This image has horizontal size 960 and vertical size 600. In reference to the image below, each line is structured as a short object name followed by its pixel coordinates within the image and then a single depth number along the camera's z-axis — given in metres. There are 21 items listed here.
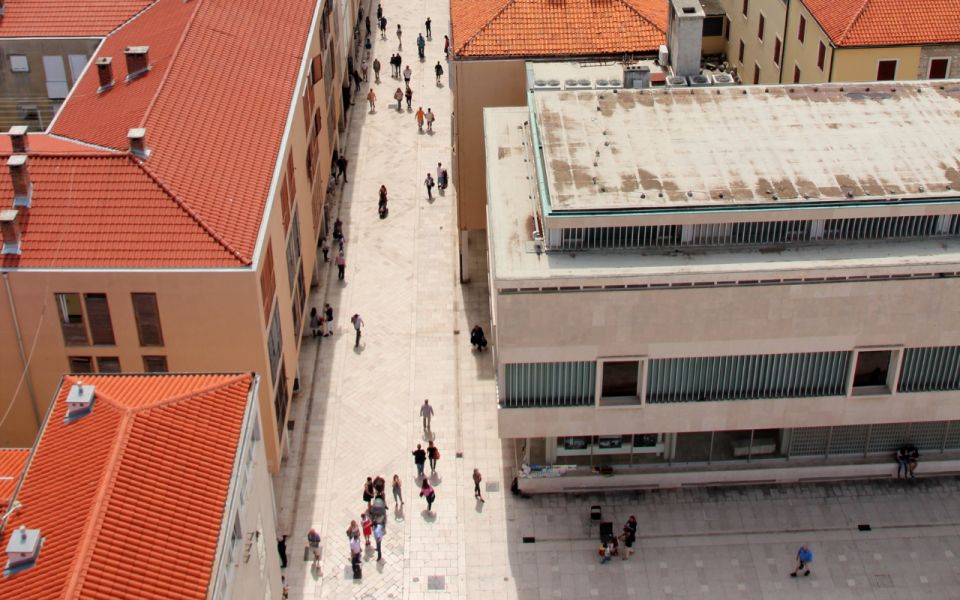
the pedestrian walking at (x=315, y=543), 39.31
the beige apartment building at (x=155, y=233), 36.59
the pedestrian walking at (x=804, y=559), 38.69
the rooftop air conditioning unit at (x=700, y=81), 45.81
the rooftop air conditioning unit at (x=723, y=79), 46.38
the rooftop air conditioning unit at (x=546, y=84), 45.75
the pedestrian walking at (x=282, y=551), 39.44
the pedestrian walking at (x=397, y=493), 41.28
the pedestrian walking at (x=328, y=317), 51.16
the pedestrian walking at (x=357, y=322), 50.16
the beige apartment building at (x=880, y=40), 49.06
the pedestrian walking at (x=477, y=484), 41.75
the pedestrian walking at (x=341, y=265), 54.31
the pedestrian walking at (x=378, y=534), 39.53
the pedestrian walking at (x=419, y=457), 42.72
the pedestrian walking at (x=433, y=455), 42.90
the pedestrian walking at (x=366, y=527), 39.62
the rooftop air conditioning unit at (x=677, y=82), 45.75
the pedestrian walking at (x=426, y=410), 44.84
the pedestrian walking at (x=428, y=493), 41.47
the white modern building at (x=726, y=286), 36.97
